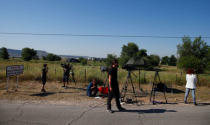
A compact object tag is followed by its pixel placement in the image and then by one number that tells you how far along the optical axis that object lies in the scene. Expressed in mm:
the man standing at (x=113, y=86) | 5297
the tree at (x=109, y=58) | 55300
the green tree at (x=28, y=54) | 79312
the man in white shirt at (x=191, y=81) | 6370
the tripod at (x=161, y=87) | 7380
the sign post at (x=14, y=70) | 8133
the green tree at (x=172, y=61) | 92312
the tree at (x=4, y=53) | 76200
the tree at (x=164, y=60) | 97312
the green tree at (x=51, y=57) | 92138
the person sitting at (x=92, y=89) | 7716
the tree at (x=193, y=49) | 40853
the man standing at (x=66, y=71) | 10047
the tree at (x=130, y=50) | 63744
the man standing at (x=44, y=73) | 8461
